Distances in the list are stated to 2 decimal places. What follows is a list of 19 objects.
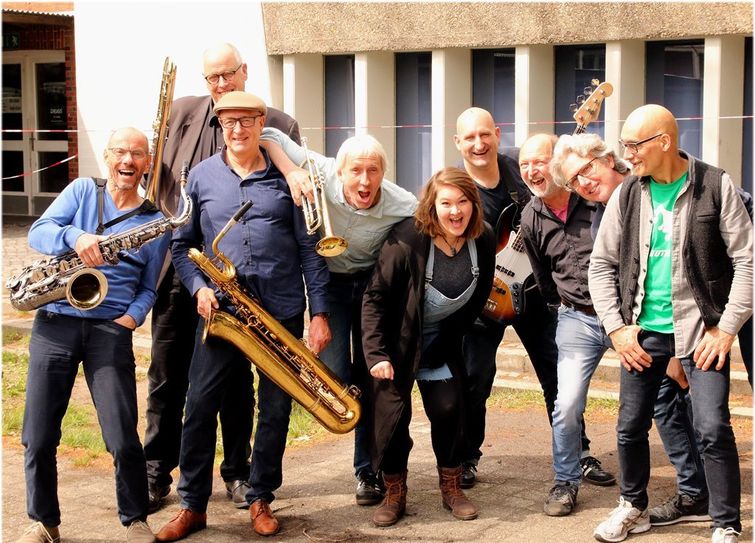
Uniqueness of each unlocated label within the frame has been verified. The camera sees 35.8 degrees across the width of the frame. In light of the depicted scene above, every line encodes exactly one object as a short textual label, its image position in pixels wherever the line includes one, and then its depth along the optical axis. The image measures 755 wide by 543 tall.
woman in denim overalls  5.59
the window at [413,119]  11.49
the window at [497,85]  10.98
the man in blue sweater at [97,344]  5.18
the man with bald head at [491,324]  6.09
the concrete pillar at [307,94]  11.77
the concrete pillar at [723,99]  9.34
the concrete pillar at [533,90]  10.42
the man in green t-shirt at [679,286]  4.97
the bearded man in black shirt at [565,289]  5.68
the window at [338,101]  11.93
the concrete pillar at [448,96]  10.90
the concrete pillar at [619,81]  9.85
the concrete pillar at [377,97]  11.34
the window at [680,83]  9.97
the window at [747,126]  9.41
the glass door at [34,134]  19.45
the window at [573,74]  10.39
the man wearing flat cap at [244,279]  5.47
